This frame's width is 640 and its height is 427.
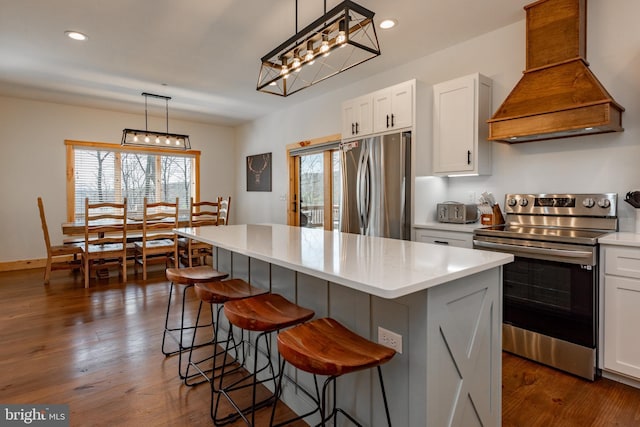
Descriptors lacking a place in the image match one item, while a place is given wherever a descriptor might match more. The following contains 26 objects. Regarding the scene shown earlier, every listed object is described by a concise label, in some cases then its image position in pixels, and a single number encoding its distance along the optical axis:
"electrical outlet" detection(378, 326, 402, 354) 1.36
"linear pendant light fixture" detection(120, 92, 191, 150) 4.55
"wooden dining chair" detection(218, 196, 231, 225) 5.47
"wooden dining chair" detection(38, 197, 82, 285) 4.49
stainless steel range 2.19
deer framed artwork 6.39
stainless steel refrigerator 3.27
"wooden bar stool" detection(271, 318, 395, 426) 1.14
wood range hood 2.29
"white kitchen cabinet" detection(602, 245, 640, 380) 2.04
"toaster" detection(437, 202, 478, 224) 3.15
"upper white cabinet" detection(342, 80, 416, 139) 3.28
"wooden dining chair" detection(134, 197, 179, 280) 4.85
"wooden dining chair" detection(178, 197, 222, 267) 5.16
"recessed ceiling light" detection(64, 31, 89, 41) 3.13
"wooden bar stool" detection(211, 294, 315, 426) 1.52
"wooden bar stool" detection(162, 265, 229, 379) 2.30
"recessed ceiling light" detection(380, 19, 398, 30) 2.92
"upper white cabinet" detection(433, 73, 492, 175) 3.02
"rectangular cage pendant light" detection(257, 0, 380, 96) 1.78
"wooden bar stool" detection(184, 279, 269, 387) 1.95
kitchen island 1.26
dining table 4.35
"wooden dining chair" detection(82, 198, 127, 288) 4.37
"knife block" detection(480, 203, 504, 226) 3.04
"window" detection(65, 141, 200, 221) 5.80
